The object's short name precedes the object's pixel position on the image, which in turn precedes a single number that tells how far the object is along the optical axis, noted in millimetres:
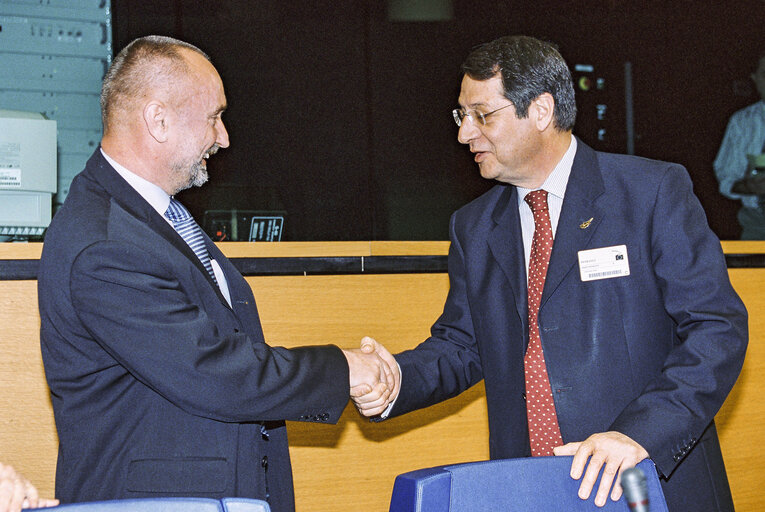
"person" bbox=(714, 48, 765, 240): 4371
